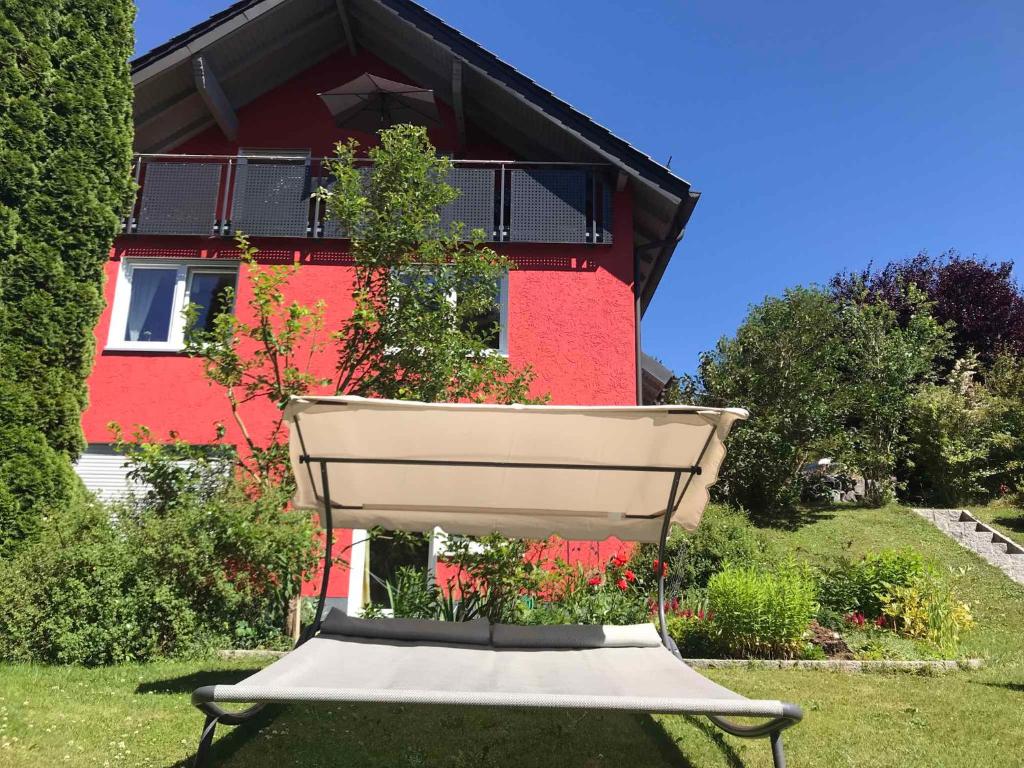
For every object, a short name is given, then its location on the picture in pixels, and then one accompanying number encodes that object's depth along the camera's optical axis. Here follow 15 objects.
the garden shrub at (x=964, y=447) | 15.77
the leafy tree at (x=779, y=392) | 14.61
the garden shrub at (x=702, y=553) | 8.98
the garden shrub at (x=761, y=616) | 6.99
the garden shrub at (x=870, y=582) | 8.20
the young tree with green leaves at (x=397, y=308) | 7.41
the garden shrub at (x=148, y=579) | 6.37
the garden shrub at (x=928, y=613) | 7.64
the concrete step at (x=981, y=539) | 11.66
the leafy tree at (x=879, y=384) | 15.52
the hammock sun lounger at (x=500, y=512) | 3.17
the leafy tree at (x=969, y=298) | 24.91
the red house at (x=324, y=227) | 11.14
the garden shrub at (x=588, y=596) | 7.20
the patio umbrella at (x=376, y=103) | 11.12
